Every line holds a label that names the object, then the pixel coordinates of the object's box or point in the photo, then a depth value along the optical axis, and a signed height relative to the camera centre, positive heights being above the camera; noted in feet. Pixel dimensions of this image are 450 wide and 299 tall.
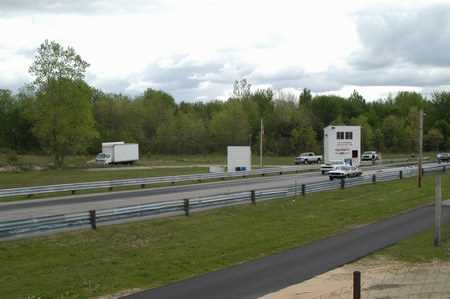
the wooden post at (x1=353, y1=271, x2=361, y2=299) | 25.40 -6.39
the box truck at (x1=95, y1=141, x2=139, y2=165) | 245.65 -5.25
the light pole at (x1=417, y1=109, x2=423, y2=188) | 128.25 -2.04
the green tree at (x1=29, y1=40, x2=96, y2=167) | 205.05 +15.04
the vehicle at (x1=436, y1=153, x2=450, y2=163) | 262.67 -7.94
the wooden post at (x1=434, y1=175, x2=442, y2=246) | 57.82 -7.68
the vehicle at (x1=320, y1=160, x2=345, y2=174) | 171.63 -7.58
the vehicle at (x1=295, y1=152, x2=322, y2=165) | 258.57 -8.09
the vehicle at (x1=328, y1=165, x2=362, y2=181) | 162.55 -9.00
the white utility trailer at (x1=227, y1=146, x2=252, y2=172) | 178.70 -5.51
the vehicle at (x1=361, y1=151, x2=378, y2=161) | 278.69 -7.48
